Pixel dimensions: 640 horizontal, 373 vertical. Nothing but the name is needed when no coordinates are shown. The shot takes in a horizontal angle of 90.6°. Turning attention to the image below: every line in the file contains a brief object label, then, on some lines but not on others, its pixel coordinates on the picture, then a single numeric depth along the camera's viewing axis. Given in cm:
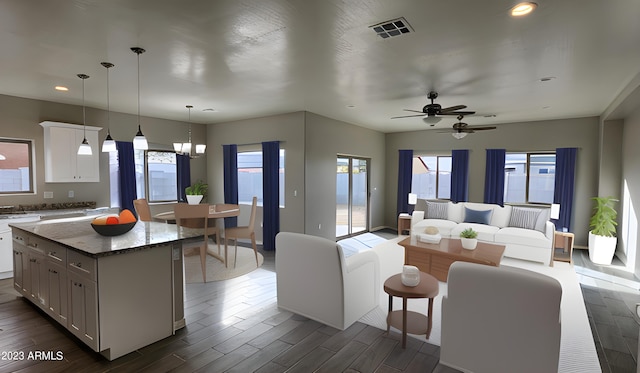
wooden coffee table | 437
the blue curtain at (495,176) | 724
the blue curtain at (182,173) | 713
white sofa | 550
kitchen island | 254
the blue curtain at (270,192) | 636
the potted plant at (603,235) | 538
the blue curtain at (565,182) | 648
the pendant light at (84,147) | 392
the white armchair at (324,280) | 307
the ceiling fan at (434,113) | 436
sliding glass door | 747
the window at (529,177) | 698
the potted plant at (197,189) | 702
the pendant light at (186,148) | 544
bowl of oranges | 302
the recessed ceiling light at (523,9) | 222
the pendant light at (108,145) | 374
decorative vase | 296
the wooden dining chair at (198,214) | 448
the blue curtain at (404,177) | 848
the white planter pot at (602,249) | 536
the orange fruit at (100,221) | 304
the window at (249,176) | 720
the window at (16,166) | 494
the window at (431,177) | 821
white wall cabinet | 515
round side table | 281
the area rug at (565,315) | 269
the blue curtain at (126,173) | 612
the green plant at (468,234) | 475
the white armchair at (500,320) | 204
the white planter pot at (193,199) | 595
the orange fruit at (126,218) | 320
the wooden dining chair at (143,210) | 506
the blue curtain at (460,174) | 766
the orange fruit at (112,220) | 307
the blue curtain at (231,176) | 704
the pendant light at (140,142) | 362
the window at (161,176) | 678
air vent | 250
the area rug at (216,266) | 459
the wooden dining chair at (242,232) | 512
